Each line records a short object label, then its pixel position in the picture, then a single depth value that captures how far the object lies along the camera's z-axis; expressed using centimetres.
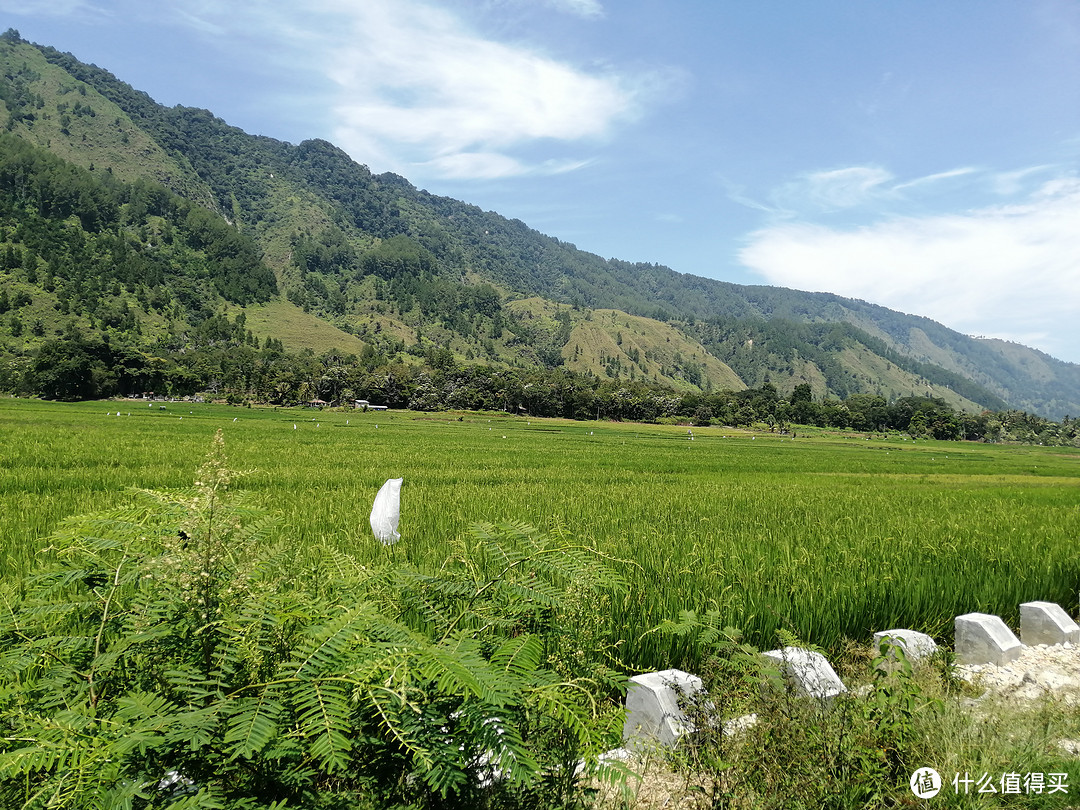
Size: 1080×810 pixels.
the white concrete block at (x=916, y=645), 486
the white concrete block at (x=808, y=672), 373
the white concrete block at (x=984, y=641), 536
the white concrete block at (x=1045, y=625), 603
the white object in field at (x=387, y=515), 668
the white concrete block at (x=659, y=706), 331
